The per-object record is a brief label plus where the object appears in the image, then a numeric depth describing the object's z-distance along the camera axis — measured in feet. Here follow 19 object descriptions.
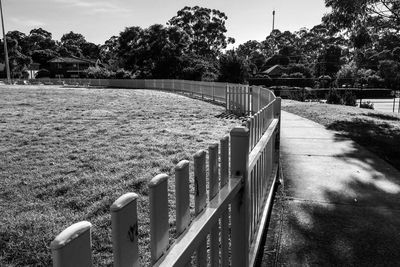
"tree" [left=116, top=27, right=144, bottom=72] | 147.95
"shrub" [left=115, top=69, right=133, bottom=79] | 156.87
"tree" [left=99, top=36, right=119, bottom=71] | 198.44
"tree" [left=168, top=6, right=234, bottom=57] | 219.41
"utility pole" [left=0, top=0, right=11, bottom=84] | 162.33
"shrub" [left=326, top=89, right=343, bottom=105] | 73.43
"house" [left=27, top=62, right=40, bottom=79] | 271.00
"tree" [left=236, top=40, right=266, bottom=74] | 383.82
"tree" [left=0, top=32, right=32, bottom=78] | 203.72
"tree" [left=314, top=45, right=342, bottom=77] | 215.10
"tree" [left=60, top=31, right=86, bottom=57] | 376.68
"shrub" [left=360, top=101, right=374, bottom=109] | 71.36
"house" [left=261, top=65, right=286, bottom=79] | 238.68
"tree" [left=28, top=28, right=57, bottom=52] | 369.85
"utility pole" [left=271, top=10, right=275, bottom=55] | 347.73
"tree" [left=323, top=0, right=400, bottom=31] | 43.83
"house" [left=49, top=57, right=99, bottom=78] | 291.58
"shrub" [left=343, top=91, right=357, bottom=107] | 75.13
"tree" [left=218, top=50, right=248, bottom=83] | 110.93
